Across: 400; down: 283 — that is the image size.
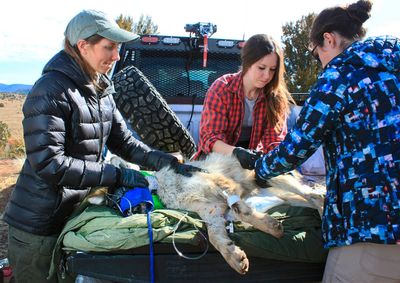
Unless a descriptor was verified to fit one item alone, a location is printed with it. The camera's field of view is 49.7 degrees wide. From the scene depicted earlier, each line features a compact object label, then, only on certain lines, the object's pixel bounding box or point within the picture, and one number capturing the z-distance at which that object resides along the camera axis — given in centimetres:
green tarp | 239
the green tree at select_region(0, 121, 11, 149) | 1331
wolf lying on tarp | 248
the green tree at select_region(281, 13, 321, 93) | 1334
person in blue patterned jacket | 217
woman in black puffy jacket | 261
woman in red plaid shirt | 387
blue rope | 234
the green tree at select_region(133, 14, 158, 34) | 1772
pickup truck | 237
